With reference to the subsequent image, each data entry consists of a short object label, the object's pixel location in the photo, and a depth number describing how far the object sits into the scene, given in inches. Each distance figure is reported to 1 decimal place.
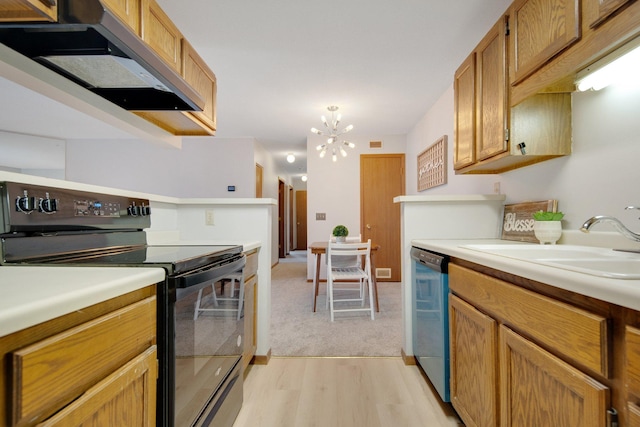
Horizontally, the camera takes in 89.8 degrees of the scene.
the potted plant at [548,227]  62.1
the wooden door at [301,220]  434.9
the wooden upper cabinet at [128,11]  51.8
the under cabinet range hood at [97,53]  39.3
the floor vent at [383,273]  198.4
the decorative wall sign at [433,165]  137.6
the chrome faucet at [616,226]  41.8
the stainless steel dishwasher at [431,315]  64.3
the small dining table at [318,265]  135.6
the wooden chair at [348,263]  124.6
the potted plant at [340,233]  142.9
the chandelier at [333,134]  152.2
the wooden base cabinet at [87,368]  19.5
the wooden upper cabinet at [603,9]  36.6
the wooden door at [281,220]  312.2
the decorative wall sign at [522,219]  68.5
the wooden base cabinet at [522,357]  28.7
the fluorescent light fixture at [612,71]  43.8
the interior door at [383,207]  198.2
